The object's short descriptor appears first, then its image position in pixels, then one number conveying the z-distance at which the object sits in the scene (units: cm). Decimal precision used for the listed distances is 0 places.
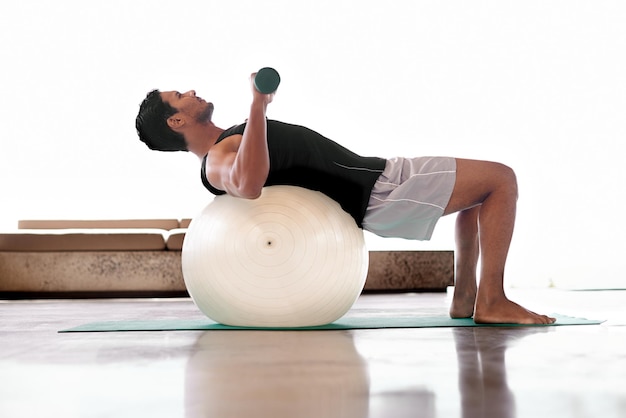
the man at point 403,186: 224
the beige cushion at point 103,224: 516
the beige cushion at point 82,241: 443
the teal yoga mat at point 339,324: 222
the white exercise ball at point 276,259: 213
